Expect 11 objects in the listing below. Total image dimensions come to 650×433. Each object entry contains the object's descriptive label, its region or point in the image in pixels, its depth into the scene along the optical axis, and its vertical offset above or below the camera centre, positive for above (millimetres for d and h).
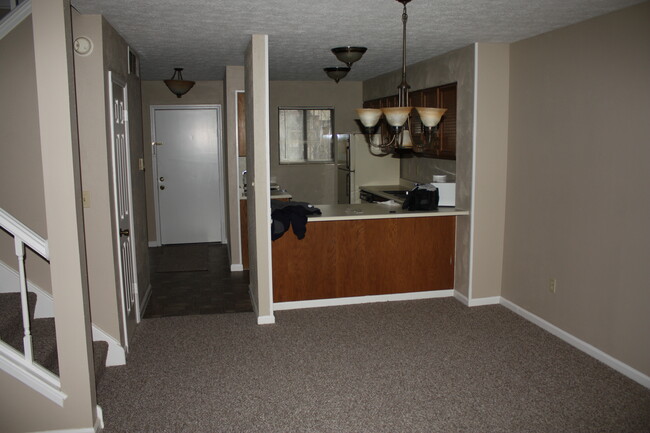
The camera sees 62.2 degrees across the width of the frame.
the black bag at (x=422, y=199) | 5227 -414
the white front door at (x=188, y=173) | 7840 -223
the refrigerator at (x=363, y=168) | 7508 -157
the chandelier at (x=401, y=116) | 3156 +244
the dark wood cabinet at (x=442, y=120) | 5289 +383
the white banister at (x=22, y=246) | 2592 -425
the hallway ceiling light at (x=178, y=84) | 6671 +927
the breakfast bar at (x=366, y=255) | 5031 -933
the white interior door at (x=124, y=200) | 3965 -326
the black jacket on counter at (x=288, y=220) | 4832 -565
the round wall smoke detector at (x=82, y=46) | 3559 +743
